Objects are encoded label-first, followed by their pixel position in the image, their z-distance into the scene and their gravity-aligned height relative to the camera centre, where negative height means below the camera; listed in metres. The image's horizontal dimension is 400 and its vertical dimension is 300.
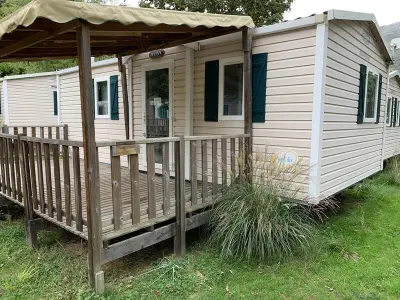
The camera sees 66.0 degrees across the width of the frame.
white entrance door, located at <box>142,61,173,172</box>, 5.43 +0.23
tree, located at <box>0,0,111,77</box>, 15.47 +2.74
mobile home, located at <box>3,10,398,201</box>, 3.83 +0.33
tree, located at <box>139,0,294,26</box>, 14.69 +5.19
